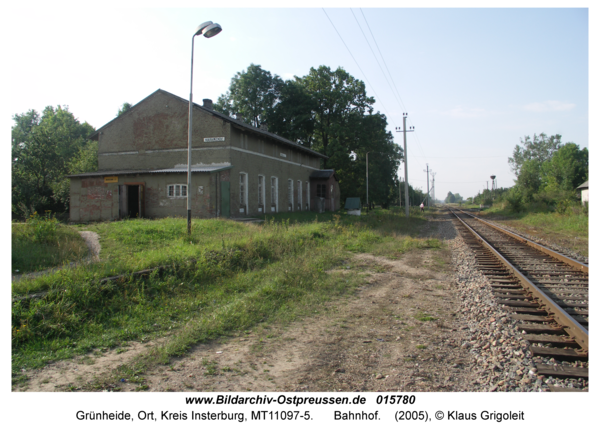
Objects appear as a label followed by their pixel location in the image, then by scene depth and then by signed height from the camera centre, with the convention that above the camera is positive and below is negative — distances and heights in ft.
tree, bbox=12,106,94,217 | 98.89 +13.55
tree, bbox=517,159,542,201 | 173.47 +13.61
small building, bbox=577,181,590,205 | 110.48 +4.83
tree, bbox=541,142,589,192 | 146.41 +16.79
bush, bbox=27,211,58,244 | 31.77 -1.36
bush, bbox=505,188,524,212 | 133.12 +1.98
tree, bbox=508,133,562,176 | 235.81 +38.60
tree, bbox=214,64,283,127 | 149.69 +49.04
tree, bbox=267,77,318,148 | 144.36 +39.71
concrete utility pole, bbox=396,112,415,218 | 99.20 +9.82
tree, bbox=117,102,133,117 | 168.27 +50.97
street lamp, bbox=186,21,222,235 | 35.70 +18.46
